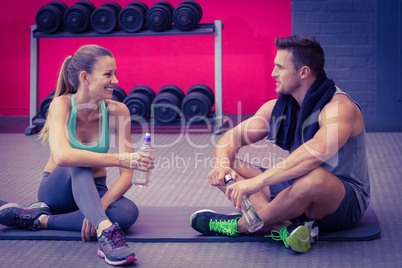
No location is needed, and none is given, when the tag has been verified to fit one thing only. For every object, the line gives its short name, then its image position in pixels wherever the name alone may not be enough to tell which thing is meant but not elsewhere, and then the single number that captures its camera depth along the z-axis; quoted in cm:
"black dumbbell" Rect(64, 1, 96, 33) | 988
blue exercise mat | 444
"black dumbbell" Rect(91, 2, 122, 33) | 983
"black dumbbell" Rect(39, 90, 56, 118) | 1004
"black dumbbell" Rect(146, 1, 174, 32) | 969
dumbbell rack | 985
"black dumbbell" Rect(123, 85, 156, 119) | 1002
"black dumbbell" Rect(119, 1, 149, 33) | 980
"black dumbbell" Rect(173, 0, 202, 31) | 966
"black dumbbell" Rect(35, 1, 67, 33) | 992
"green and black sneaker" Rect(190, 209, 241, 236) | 449
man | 405
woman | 423
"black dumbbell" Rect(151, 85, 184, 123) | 997
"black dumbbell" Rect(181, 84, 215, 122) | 994
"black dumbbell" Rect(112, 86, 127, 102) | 1023
